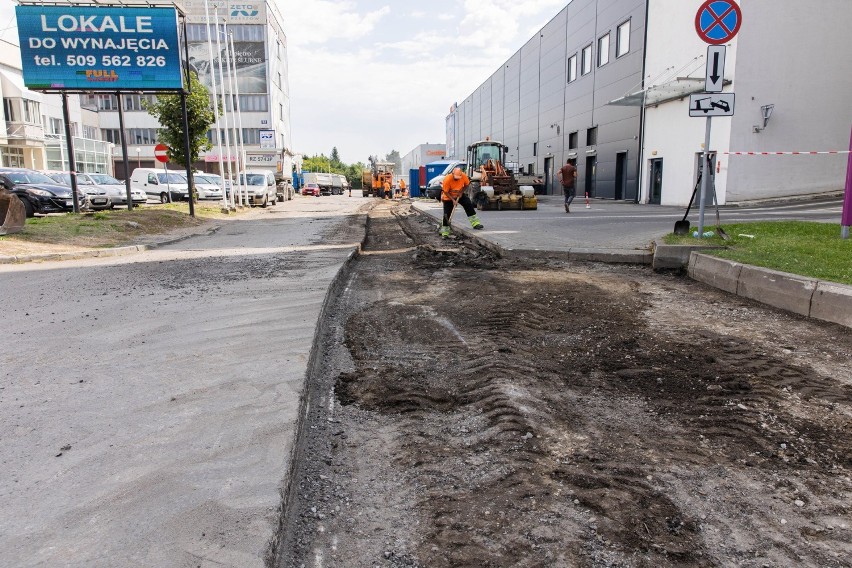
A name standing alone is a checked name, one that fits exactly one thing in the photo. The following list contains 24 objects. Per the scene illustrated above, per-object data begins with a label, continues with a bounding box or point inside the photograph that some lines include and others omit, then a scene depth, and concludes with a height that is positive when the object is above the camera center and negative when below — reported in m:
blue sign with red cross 8.61 +2.49
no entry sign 23.70 +1.53
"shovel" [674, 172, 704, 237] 10.35 -0.69
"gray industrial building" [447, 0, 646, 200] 28.31 +5.79
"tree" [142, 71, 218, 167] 23.94 +3.01
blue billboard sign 16.61 +4.19
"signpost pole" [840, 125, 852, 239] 8.46 -0.39
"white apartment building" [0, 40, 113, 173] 43.69 +4.88
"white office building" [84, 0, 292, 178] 68.75 +11.99
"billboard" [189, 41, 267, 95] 69.75 +15.21
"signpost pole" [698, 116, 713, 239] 8.89 +0.28
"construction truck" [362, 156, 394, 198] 52.12 +1.07
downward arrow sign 8.66 +1.78
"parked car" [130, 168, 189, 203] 30.41 +0.45
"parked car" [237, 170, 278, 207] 30.67 +0.16
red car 60.03 +0.08
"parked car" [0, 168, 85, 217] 18.62 +0.00
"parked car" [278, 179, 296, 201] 40.16 -0.01
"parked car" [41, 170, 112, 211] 22.50 -0.05
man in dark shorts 19.97 +0.33
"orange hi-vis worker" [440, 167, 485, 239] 13.57 -0.16
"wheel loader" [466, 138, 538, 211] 21.66 -0.04
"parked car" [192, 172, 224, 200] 32.00 +0.18
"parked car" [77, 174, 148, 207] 24.13 +0.03
